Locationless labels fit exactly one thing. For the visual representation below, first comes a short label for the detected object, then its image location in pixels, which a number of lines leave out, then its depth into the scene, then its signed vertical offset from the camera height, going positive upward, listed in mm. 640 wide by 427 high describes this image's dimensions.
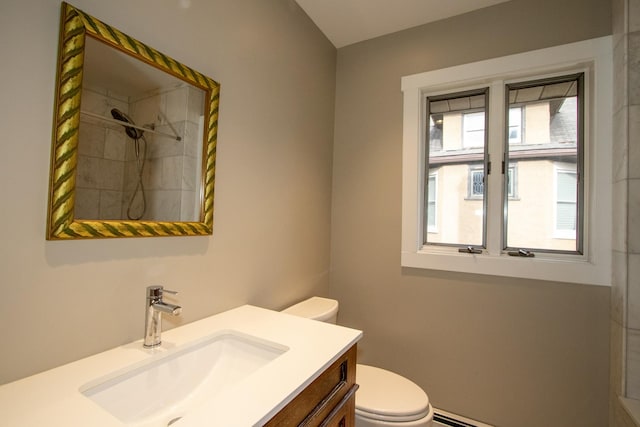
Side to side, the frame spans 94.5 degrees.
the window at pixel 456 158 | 1783 +393
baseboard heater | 1618 -1112
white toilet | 1262 -816
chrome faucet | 885 -312
